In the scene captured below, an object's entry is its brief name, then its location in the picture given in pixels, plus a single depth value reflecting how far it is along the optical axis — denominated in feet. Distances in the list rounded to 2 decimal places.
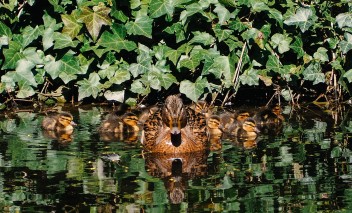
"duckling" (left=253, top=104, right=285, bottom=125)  36.94
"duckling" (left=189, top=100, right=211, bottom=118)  39.27
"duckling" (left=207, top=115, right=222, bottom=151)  35.60
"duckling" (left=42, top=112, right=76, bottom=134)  35.50
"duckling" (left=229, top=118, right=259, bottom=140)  35.14
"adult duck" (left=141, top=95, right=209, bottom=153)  31.04
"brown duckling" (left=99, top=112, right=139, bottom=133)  35.73
